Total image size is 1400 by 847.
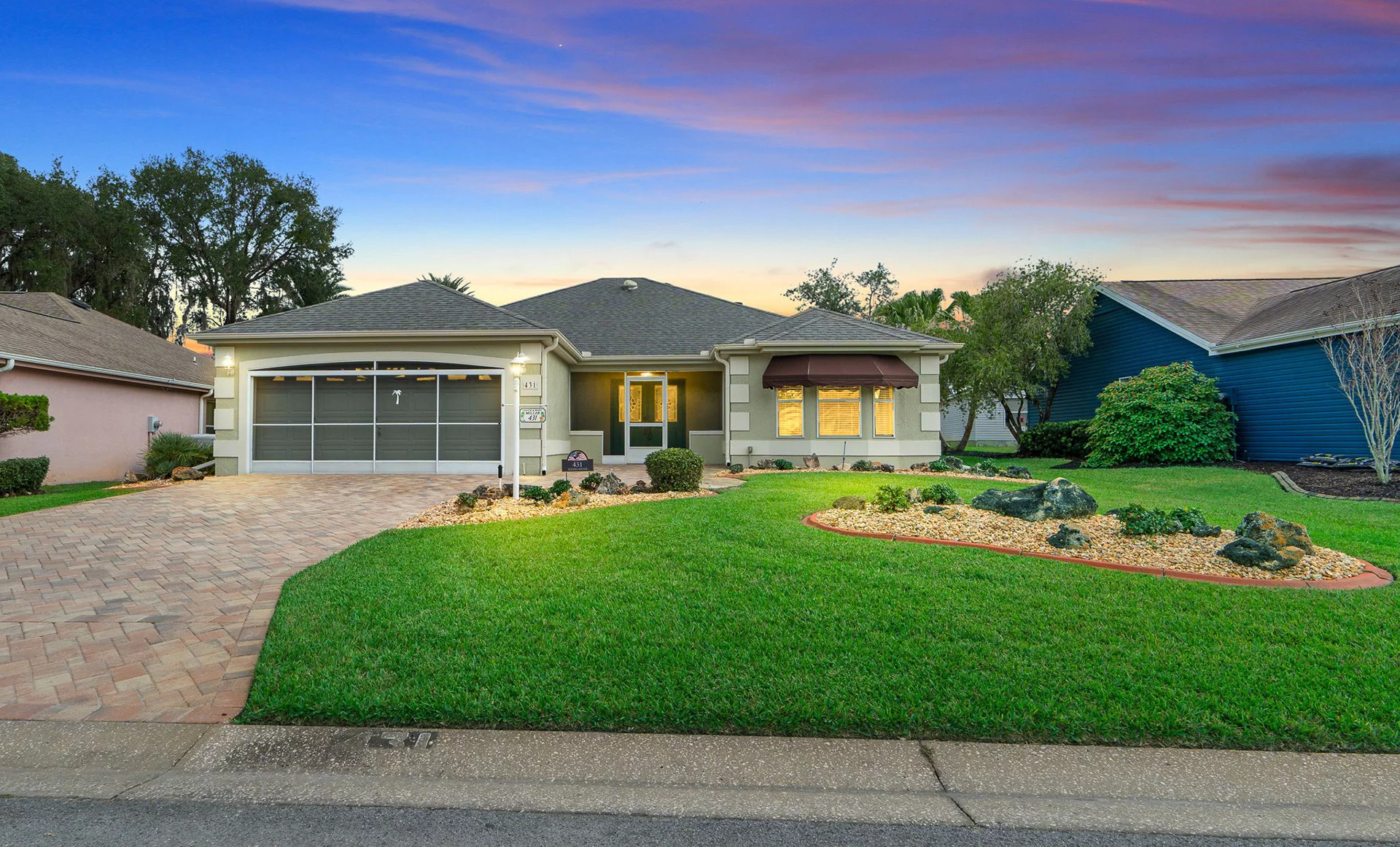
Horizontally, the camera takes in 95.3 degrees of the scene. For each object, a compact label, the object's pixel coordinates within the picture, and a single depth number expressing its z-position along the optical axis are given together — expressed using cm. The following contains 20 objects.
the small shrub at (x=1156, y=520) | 631
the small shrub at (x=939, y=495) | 803
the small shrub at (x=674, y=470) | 1041
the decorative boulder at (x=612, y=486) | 1042
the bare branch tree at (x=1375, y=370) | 1241
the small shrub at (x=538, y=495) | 949
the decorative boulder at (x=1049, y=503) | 726
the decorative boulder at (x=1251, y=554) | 533
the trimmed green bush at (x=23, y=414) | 1193
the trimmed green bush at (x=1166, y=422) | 1611
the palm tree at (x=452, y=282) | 3453
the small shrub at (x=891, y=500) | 780
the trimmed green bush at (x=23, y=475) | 1202
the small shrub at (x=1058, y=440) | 1991
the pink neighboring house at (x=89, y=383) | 1475
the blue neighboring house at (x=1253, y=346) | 1466
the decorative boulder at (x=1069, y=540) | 604
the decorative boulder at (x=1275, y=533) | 570
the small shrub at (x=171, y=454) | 1433
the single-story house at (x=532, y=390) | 1469
